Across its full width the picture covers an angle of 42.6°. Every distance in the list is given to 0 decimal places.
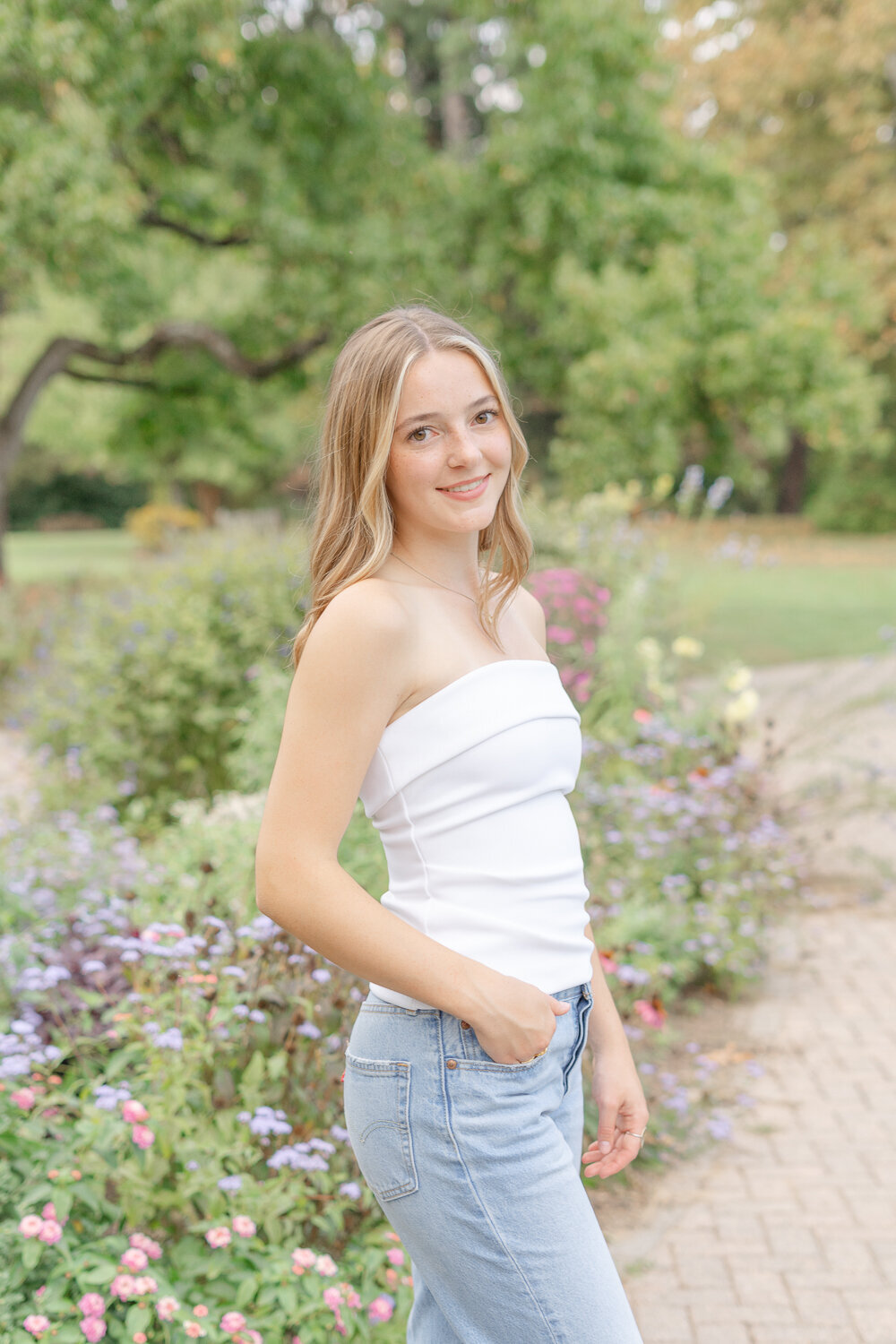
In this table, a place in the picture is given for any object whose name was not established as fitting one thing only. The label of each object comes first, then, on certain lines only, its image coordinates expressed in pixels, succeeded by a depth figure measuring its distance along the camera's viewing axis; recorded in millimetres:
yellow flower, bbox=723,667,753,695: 5113
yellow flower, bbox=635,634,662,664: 5473
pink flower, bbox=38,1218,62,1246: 1995
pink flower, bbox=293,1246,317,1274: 2145
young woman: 1334
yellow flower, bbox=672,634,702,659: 5520
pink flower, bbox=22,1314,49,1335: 1920
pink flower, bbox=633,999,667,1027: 3203
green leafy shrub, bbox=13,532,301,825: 5992
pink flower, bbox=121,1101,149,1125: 2121
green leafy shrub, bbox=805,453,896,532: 34812
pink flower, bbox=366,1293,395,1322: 2242
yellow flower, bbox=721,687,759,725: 4996
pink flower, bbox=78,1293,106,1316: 1983
